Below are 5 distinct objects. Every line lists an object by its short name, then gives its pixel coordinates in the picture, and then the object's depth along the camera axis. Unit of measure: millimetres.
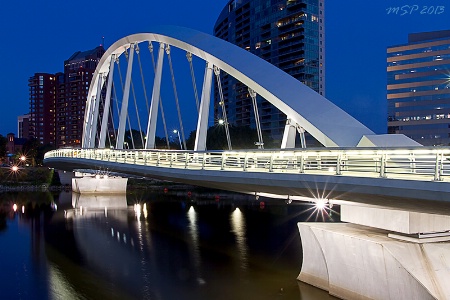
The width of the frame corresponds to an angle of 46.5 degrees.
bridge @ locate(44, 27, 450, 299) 12773
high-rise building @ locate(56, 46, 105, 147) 178250
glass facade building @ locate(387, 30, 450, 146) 82312
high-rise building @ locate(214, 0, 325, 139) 100875
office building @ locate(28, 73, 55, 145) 196125
